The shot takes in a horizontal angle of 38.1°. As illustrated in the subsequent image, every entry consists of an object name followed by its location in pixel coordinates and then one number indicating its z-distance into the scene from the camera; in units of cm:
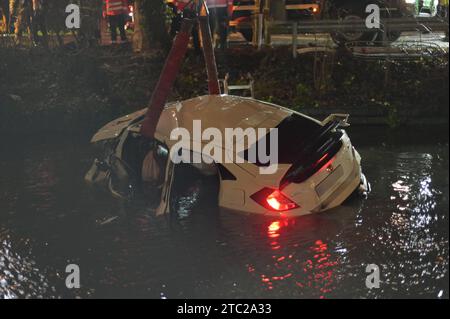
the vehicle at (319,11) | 1440
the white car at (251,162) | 662
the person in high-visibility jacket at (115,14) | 1605
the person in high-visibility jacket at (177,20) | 1491
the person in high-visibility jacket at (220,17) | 1455
